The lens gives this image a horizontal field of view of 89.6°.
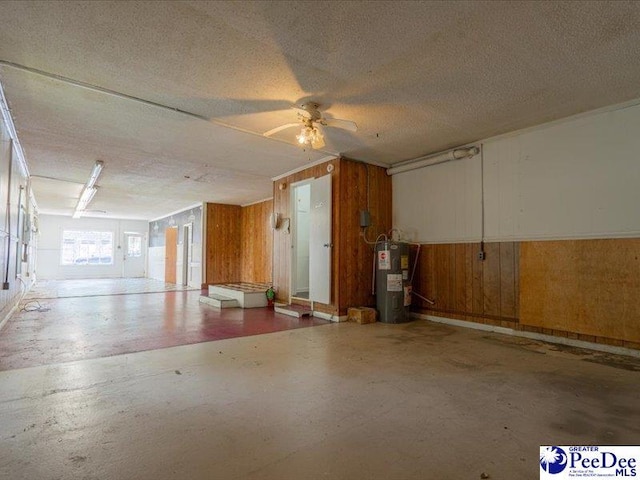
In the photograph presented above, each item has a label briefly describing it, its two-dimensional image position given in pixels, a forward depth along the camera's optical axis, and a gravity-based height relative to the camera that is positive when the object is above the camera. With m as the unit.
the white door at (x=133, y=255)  14.53 -0.18
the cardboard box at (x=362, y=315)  4.75 -0.95
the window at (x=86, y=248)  13.37 +0.13
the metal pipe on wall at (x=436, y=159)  4.54 +1.41
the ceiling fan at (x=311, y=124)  3.41 +1.38
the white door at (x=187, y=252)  10.46 -0.03
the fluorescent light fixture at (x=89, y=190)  5.80 +1.45
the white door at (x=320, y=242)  5.15 +0.16
